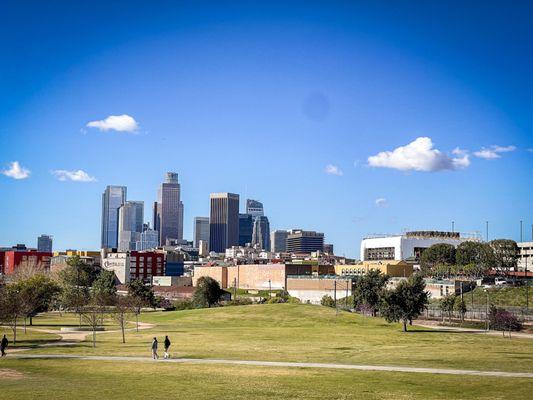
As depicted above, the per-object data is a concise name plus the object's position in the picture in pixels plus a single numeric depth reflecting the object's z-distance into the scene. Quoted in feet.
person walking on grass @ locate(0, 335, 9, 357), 183.66
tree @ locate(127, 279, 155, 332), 428.15
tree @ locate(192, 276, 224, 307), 458.50
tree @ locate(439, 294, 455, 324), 364.01
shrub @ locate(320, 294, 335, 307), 457.27
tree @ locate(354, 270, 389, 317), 368.48
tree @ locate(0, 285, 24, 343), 232.32
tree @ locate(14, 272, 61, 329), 290.56
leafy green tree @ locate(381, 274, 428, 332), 300.81
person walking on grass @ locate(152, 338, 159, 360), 175.73
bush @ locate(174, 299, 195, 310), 464.65
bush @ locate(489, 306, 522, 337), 289.39
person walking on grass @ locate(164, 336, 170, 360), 178.11
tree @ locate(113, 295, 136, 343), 241.47
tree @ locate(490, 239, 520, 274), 622.95
